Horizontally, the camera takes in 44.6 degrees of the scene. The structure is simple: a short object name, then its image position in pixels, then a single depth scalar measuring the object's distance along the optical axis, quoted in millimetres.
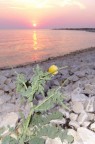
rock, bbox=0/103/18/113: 1671
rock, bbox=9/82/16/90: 2135
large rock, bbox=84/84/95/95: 1955
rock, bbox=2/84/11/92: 2122
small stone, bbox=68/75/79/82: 2415
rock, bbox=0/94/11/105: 1825
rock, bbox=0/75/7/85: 2374
